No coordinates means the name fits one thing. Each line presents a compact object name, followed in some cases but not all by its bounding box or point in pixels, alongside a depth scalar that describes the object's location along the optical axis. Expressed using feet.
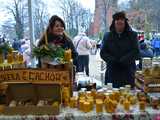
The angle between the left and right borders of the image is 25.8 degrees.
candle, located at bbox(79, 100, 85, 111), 5.80
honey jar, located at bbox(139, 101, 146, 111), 5.81
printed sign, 5.97
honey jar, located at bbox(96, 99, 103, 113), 5.70
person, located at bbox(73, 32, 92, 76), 20.99
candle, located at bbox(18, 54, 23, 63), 7.11
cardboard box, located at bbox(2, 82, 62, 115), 5.95
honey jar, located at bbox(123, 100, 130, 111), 5.79
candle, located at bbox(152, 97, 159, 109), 5.90
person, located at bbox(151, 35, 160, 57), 28.91
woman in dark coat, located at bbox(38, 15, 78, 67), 8.41
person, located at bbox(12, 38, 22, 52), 22.25
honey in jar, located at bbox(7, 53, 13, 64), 6.79
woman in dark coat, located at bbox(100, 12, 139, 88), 8.93
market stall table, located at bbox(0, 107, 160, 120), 5.58
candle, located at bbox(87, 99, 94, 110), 5.78
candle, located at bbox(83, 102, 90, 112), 5.73
